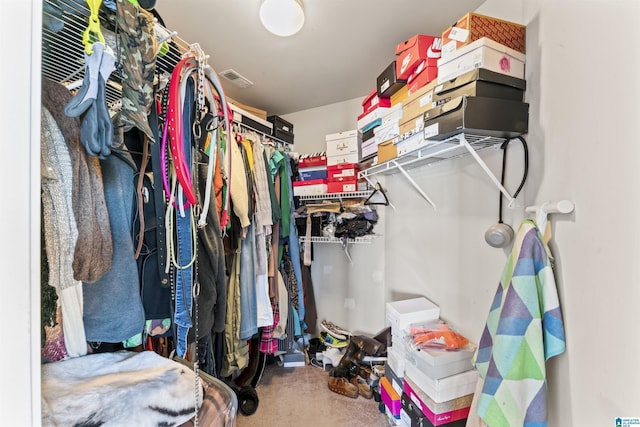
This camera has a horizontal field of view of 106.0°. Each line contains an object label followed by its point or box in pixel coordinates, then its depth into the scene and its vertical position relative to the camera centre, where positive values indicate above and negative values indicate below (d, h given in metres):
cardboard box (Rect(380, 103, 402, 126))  1.26 +0.52
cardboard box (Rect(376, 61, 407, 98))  1.26 +0.70
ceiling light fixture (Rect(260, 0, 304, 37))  1.04 +0.87
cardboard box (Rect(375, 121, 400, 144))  1.26 +0.44
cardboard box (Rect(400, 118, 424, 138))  1.04 +0.39
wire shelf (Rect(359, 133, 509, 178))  0.95 +0.28
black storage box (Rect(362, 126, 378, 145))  1.52 +0.49
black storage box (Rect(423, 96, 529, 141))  0.82 +0.33
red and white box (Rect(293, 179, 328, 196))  1.89 +0.18
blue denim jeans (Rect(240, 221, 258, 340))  1.36 -0.46
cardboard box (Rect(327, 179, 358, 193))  1.80 +0.18
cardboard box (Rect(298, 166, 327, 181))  1.92 +0.30
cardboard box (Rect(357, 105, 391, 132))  1.43 +0.58
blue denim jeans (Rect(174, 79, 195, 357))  0.83 -0.21
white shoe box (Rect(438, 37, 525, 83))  0.83 +0.54
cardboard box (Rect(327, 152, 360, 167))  1.76 +0.39
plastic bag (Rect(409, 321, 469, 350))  1.09 -0.60
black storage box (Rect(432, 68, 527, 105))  0.83 +0.45
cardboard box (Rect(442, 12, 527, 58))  0.86 +0.65
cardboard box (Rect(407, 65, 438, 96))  1.06 +0.61
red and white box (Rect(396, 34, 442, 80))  1.06 +0.73
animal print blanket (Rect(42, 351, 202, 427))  0.47 -0.40
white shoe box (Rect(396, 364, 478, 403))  0.97 -0.72
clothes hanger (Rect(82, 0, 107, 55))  0.52 +0.39
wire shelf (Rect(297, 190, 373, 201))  1.82 +0.12
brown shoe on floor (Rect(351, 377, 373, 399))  1.53 -1.14
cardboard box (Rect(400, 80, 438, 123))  1.02 +0.49
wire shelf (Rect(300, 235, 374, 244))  1.81 -0.22
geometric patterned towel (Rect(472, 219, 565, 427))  0.66 -0.36
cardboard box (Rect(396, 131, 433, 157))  1.04 +0.31
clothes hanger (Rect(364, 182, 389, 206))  1.75 +0.11
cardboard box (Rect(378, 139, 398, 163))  1.28 +0.33
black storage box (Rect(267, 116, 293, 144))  1.94 +0.67
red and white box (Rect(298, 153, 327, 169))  1.92 +0.40
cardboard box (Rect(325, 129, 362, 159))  1.76 +0.50
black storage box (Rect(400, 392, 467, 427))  0.99 -0.90
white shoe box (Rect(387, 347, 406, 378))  1.21 -0.79
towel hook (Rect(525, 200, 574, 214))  0.65 +0.02
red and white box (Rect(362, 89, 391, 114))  1.44 +0.67
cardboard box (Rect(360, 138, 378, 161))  1.49 +0.40
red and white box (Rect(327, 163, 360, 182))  1.78 +0.29
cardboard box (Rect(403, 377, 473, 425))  0.97 -0.81
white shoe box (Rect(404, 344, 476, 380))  0.99 -0.63
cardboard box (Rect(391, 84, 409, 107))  1.23 +0.61
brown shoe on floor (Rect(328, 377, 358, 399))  1.55 -1.16
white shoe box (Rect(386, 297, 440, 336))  1.26 -0.55
